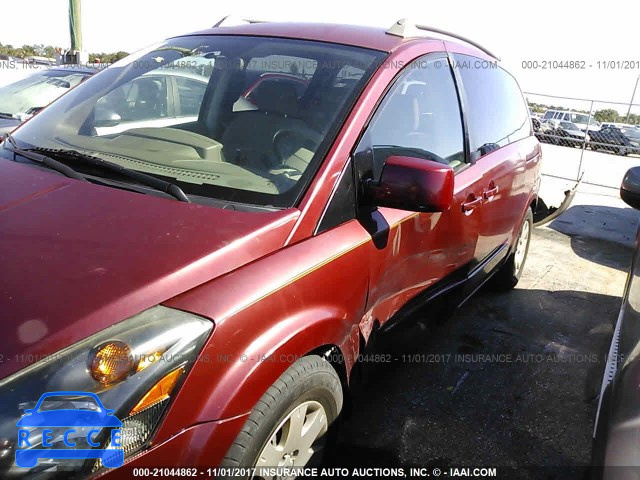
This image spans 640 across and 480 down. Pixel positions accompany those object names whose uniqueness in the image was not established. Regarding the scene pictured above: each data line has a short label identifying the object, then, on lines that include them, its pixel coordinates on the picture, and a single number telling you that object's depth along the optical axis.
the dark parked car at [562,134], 12.26
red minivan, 1.45
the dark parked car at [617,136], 13.68
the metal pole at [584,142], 10.85
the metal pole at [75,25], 13.50
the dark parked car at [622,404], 1.47
